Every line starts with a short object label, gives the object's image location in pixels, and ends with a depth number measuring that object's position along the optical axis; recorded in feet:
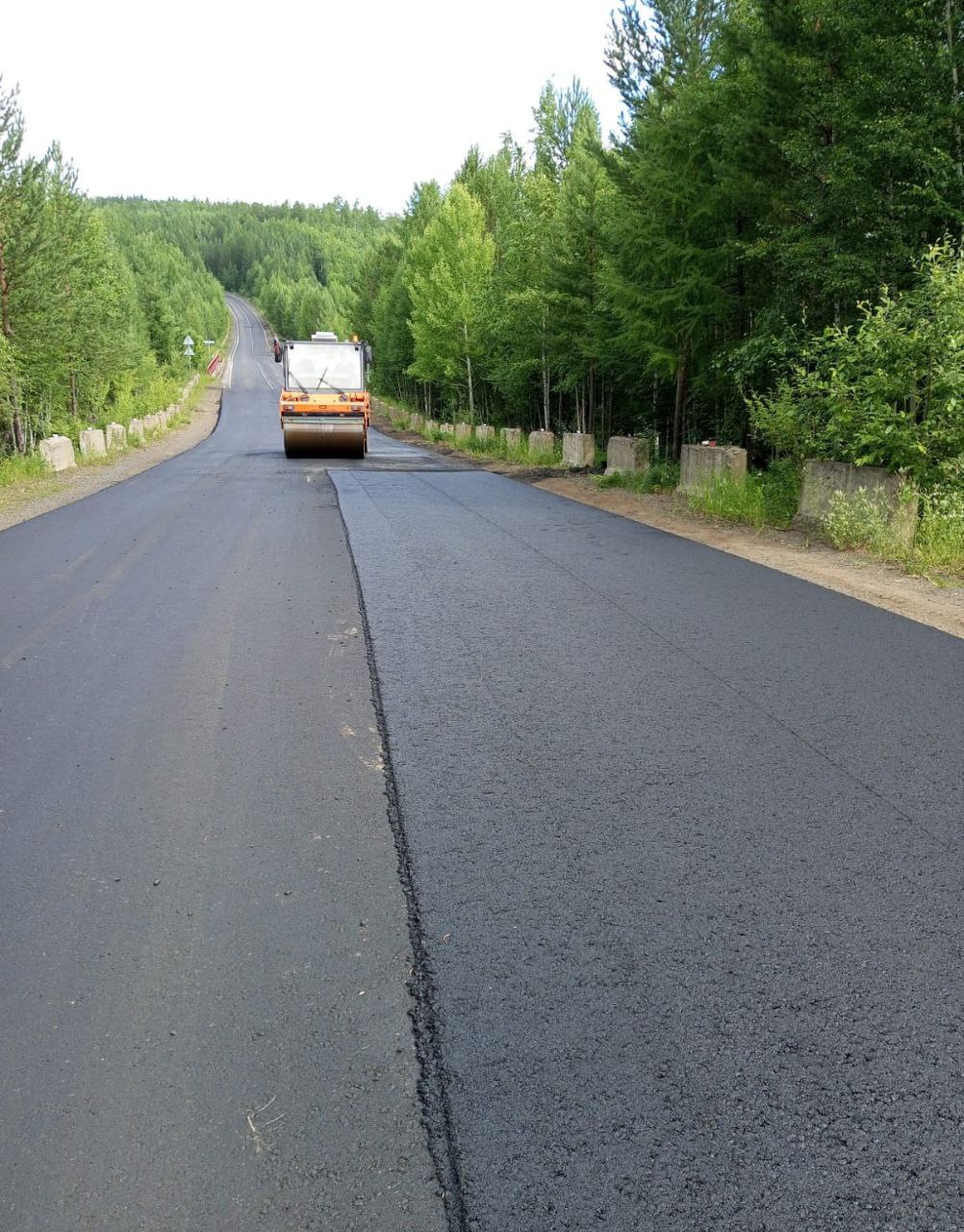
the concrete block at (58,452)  66.74
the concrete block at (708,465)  43.57
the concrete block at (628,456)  58.13
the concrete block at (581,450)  71.41
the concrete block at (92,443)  78.59
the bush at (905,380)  30.22
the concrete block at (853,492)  31.32
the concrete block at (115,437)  92.07
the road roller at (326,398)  79.97
